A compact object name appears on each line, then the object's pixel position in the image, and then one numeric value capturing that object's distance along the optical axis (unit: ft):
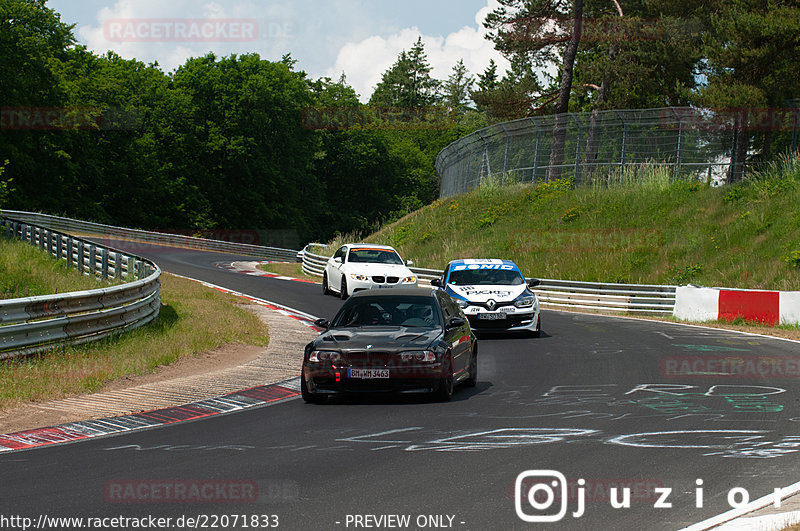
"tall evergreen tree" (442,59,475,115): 461.37
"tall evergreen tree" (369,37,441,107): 452.35
